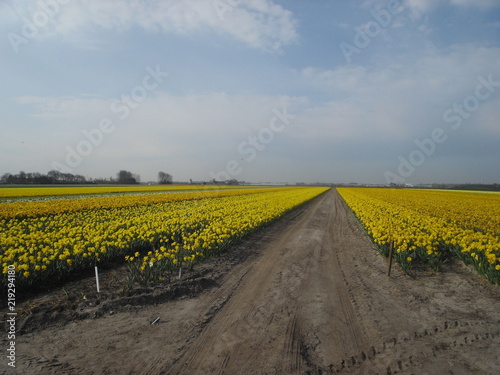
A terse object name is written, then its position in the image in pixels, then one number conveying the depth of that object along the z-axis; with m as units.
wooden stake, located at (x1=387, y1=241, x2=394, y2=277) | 7.38
